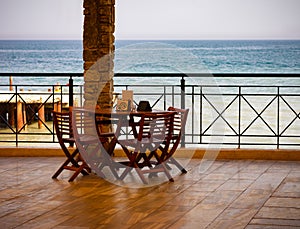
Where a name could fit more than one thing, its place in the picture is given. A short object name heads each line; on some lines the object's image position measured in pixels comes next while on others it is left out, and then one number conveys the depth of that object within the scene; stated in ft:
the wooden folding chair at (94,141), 21.04
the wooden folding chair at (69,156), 21.26
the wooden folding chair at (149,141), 20.53
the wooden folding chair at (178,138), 21.91
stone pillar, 24.40
